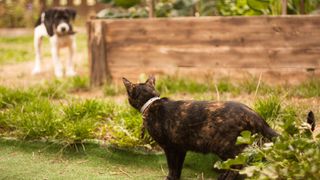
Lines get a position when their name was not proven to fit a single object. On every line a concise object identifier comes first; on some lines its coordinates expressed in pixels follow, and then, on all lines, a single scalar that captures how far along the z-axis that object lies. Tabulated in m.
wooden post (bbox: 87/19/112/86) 5.84
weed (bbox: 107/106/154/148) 3.61
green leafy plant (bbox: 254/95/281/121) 3.72
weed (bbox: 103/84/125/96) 5.36
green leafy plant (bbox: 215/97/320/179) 2.01
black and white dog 6.93
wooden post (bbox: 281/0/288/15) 5.23
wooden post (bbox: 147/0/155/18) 5.81
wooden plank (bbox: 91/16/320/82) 5.10
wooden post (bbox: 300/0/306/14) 5.61
